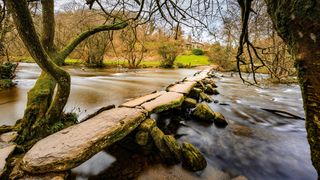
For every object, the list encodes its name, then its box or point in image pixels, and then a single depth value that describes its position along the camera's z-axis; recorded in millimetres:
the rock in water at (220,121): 6289
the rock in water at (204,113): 6438
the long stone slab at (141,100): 5342
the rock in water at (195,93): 8978
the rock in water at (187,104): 7129
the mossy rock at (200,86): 10700
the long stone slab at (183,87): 7754
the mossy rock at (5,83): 11055
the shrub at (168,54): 28120
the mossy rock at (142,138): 4102
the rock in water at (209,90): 11594
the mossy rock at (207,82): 13141
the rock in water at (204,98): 9462
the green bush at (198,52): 44625
